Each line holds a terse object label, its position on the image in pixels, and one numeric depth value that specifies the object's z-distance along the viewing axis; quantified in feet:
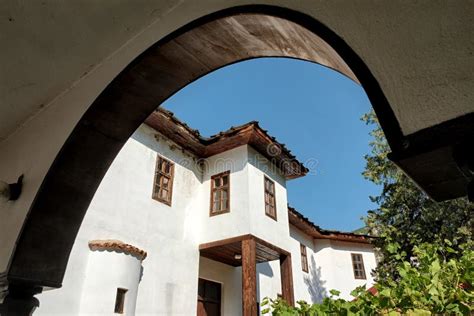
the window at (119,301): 18.67
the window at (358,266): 46.32
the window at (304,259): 39.91
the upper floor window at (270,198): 28.89
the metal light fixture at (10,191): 7.13
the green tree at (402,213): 26.55
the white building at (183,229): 18.93
